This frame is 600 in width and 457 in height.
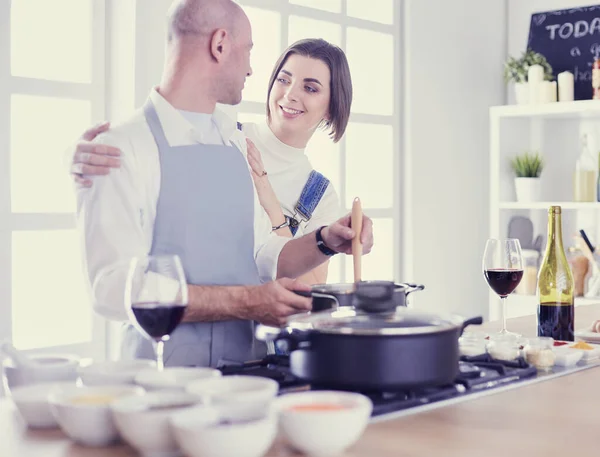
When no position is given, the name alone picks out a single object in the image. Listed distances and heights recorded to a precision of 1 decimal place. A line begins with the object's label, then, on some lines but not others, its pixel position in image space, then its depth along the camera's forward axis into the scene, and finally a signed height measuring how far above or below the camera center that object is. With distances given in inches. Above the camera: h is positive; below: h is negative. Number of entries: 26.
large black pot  51.6 -6.5
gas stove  54.4 -9.6
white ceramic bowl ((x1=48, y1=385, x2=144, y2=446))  45.3 -9.3
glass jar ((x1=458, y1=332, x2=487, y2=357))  69.8 -8.6
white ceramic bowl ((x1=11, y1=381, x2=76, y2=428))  48.8 -9.3
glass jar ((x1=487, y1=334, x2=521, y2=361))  68.2 -8.6
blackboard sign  191.8 +43.2
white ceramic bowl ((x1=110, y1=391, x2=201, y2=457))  42.8 -9.2
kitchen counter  45.4 -10.7
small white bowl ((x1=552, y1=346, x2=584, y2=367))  70.1 -9.3
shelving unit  192.9 +17.3
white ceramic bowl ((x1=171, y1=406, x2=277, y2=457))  40.4 -9.1
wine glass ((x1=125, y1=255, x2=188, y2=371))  51.6 -3.5
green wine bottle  84.2 -5.1
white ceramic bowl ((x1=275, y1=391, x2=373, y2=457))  43.1 -9.2
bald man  75.5 +2.0
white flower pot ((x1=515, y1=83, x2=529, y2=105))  193.8 +31.4
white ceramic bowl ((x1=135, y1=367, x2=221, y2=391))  49.7 -8.0
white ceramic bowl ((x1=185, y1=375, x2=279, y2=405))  44.8 -8.1
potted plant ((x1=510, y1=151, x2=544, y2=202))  195.3 +13.2
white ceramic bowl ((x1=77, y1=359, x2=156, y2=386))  52.4 -8.1
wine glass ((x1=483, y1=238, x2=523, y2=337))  83.5 -2.6
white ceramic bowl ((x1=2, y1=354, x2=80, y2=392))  54.1 -8.3
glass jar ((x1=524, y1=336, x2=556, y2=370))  69.1 -9.2
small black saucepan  55.7 -3.8
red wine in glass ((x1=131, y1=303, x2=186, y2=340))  51.5 -4.7
